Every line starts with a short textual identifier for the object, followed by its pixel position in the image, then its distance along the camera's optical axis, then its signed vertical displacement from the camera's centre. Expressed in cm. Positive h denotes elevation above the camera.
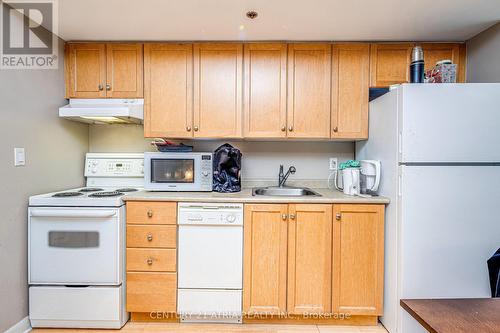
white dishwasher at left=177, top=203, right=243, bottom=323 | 198 -69
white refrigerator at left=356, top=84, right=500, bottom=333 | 171 -16
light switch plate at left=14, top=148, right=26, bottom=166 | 180 +2
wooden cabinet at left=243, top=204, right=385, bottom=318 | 197 -69
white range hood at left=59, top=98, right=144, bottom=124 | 211 +38
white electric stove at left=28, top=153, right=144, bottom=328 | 189 -69
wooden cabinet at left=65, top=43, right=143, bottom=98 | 226 +74
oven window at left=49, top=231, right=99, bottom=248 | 191 -54
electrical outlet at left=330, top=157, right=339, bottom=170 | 254 +0
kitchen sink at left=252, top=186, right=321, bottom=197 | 246 -26
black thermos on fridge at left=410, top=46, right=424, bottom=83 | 187 +65
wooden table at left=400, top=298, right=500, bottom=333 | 79 -47
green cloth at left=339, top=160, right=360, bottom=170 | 222 -2
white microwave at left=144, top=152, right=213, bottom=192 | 226 -9
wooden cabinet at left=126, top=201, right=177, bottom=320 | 199 -71
